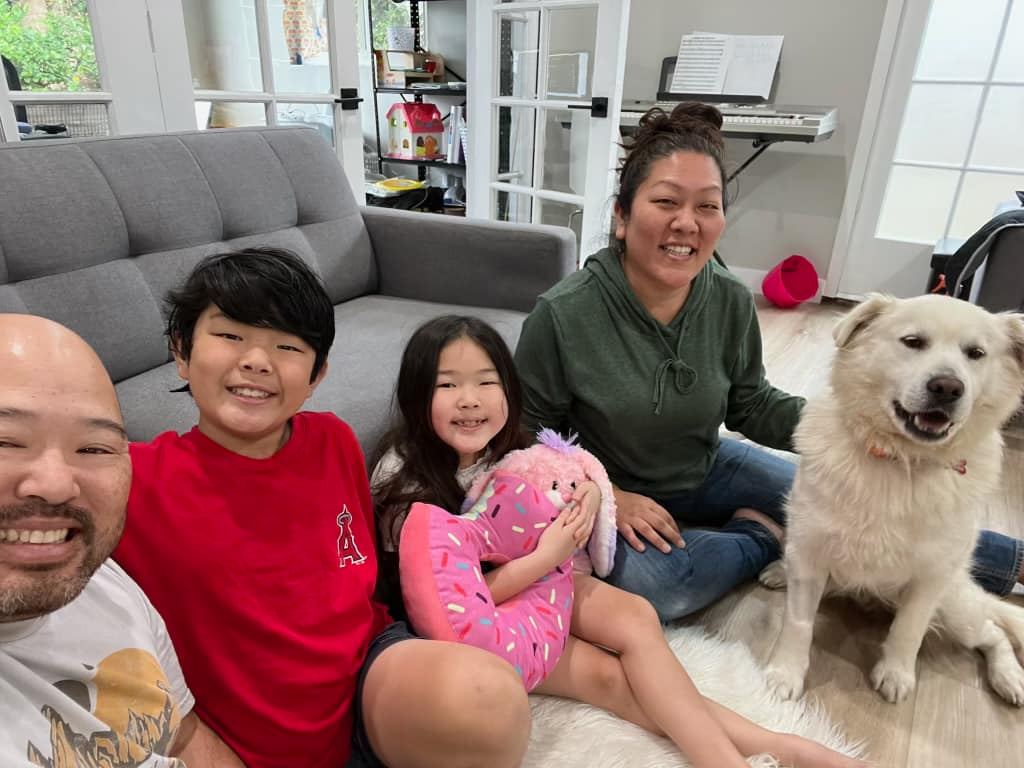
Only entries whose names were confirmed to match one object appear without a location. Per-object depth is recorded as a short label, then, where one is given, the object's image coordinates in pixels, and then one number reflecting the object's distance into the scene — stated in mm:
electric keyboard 3211
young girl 1078
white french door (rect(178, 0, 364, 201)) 2443
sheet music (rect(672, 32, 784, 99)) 3594
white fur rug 1089
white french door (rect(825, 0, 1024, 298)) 3283
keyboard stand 3414
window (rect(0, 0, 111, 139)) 1911
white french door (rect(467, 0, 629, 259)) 2873
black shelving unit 3889
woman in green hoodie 1299
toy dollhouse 3842
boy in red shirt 806
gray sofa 1421
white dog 1108
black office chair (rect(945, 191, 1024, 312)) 2324
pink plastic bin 3738
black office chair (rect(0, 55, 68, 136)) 1910
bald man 516
